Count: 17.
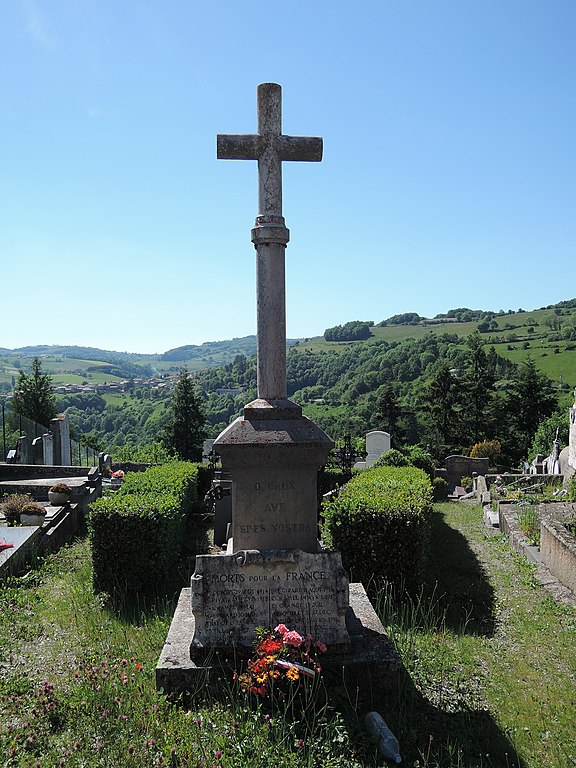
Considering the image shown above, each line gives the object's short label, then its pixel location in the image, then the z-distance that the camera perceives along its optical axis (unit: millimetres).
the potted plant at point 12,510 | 10627
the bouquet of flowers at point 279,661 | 4434
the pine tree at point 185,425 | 39312
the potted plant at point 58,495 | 11922
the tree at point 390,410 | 41375
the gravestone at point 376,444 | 23797
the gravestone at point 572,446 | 17731
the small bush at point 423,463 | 20656
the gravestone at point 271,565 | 4906
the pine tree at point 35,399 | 32625
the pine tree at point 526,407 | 42969
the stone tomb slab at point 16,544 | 8227
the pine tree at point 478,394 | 43531
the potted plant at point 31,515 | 10516
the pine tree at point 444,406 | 43844
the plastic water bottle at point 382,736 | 4016
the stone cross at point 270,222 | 5586
